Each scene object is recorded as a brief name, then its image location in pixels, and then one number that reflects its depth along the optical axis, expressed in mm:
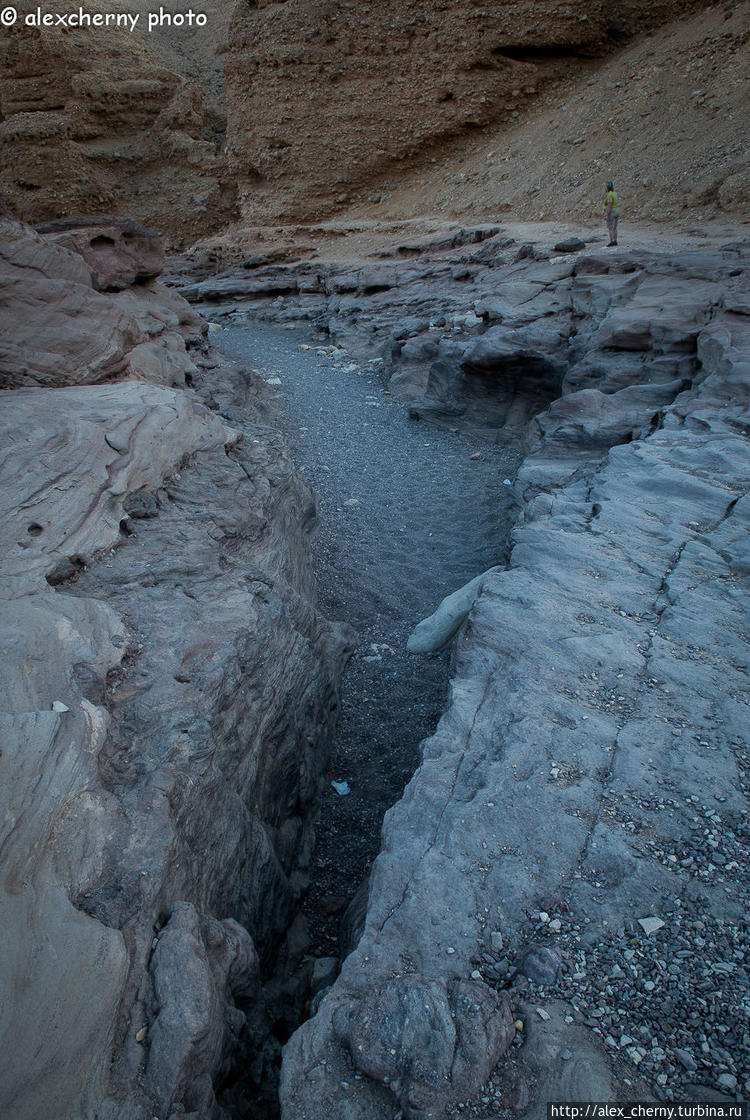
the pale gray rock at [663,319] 7723
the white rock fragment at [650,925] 2270
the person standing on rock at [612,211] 11789
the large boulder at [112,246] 9641
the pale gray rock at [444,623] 5391
